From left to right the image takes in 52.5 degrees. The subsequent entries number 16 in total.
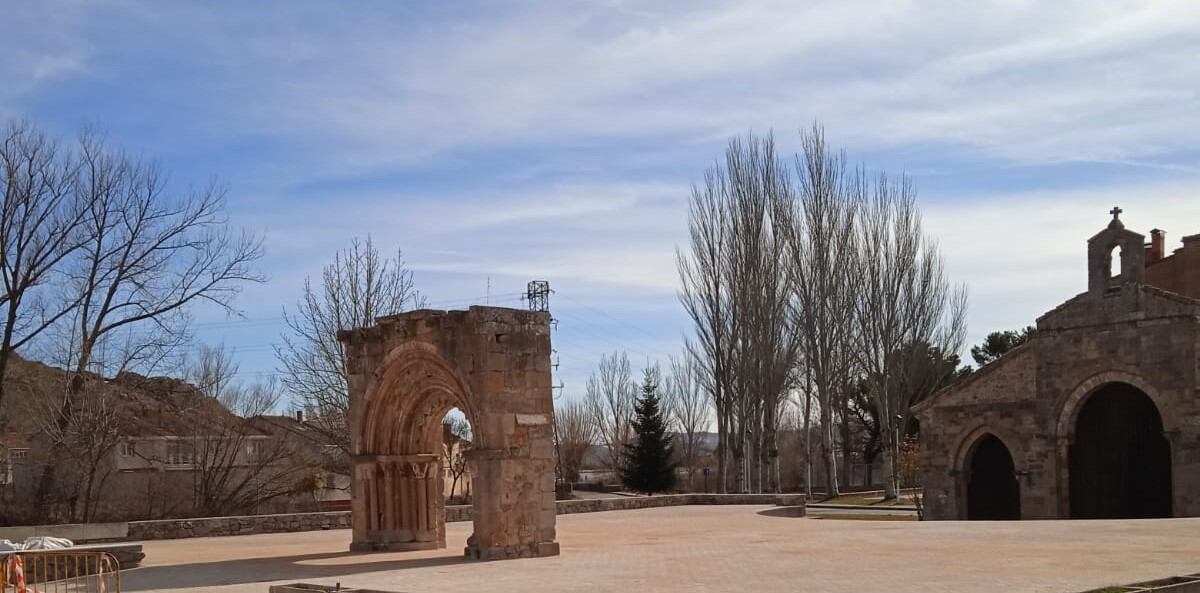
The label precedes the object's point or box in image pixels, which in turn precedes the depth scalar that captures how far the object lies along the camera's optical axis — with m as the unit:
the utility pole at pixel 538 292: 39.38
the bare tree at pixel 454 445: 43.75
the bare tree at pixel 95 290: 28.25
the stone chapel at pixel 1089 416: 28.70
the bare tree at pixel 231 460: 34.09
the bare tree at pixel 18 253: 26.98
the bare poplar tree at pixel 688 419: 65.75
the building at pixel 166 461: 29.33
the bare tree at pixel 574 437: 63.97
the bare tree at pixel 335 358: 34.22
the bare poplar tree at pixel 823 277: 42.75
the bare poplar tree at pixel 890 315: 43.25
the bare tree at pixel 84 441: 29.02
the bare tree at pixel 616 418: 67.94
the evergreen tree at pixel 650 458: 48.94
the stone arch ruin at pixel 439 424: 17.45
